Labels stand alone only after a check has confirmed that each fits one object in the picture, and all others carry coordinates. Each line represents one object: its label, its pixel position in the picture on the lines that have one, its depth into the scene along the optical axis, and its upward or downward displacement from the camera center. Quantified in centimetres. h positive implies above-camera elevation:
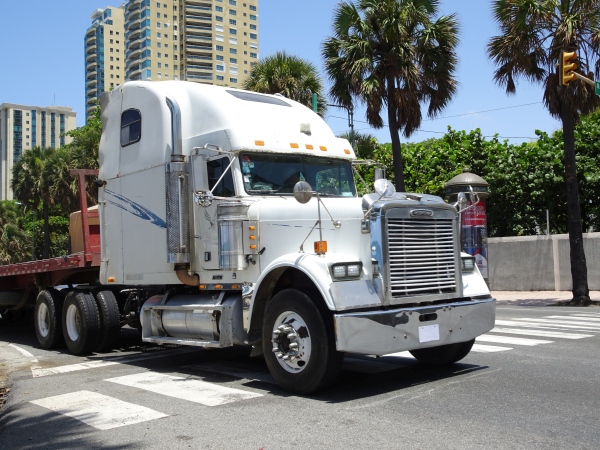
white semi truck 715 +33
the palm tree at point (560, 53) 1911 +586
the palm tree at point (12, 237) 6336 +438
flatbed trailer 1138 +24
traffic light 1631 +452
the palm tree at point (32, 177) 4359 +667
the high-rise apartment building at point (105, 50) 17512 +5741
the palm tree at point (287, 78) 2402 +667
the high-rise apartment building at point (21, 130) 15888 +3515
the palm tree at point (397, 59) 2155 +646
